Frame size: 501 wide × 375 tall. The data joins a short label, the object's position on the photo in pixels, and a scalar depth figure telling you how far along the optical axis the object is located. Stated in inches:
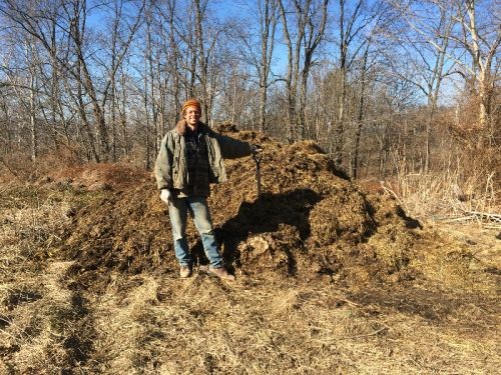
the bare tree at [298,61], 606.2
